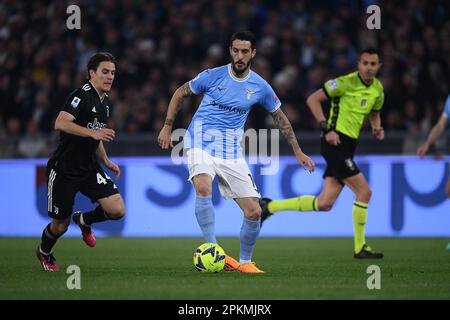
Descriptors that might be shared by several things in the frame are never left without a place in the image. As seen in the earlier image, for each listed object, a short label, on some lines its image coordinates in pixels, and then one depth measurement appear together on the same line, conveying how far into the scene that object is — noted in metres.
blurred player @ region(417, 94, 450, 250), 22.98
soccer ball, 16.91
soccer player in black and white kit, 17.69
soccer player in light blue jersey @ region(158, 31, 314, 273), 17.64
